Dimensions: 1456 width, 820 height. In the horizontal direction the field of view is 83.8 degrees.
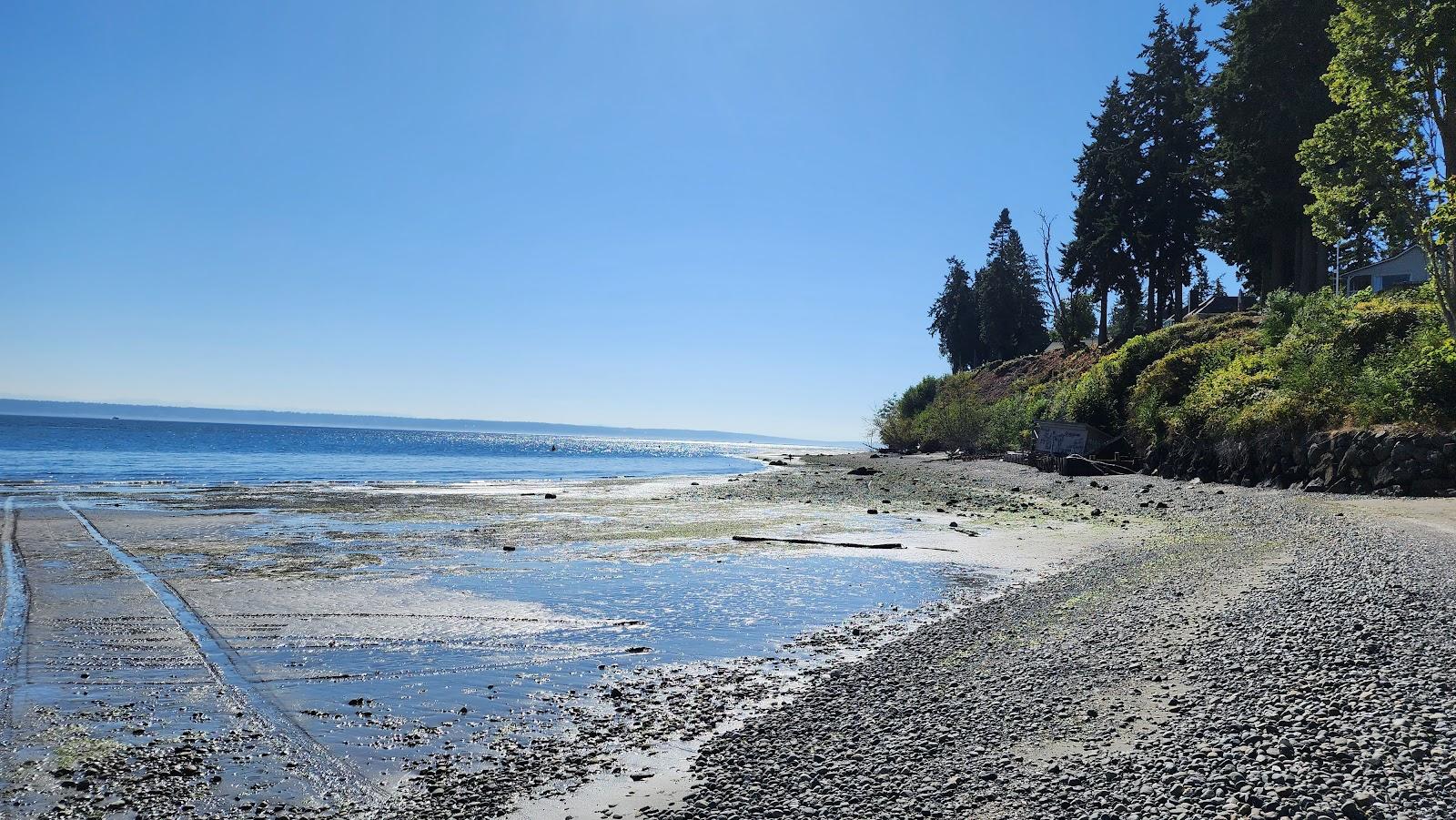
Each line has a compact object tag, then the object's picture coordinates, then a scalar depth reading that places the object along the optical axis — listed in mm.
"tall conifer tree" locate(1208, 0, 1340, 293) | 39344
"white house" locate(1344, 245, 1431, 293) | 41938
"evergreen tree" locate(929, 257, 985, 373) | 92375
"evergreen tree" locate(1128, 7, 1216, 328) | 52438
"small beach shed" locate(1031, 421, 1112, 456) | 39750
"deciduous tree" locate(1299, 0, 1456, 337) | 21031
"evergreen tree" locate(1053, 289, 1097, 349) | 63375
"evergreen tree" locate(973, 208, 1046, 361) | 84312
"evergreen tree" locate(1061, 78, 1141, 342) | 54406
